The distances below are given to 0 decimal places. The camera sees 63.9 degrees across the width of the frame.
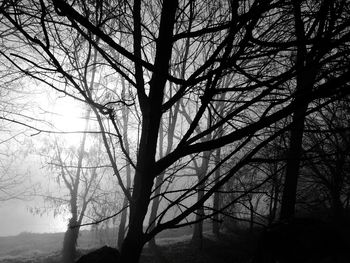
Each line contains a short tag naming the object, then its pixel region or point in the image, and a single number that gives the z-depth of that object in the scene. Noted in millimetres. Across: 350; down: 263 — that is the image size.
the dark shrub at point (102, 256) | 2059
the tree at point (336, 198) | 7733
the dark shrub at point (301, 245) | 2357
